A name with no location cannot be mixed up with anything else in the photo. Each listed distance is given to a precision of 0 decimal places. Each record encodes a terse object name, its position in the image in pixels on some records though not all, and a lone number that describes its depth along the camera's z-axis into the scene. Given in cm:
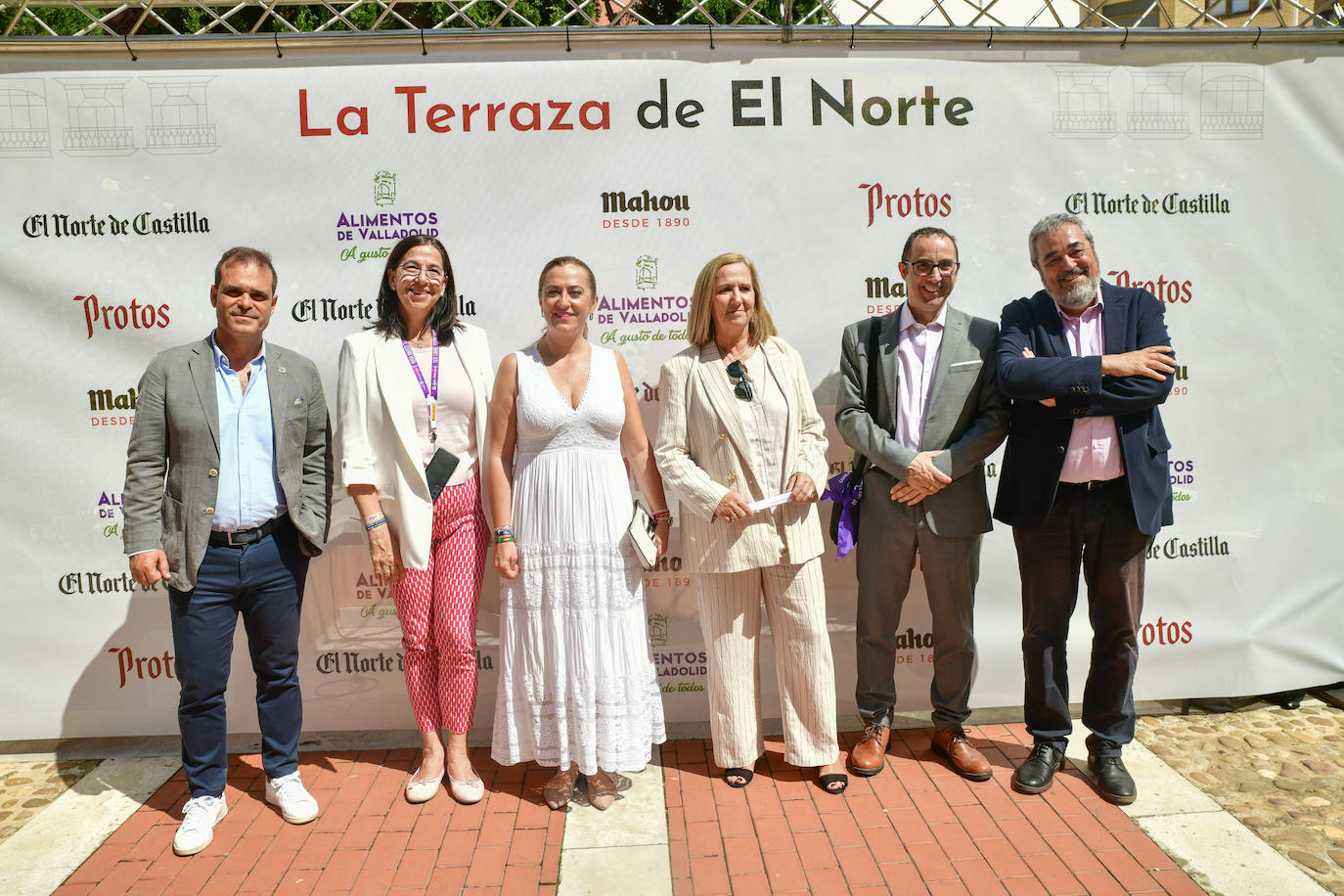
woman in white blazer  328
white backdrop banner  384
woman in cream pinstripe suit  332
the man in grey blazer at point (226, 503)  312
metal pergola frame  375
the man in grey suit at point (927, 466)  338
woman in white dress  327
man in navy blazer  315
